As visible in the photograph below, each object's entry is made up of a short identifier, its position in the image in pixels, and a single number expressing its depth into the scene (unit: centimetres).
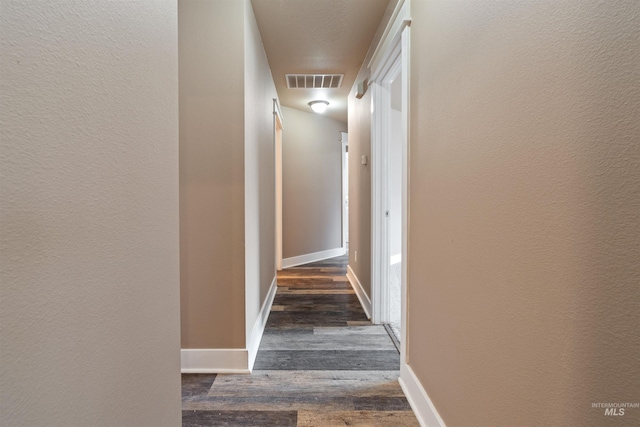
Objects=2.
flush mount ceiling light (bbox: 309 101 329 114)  415
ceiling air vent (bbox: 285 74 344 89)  324
